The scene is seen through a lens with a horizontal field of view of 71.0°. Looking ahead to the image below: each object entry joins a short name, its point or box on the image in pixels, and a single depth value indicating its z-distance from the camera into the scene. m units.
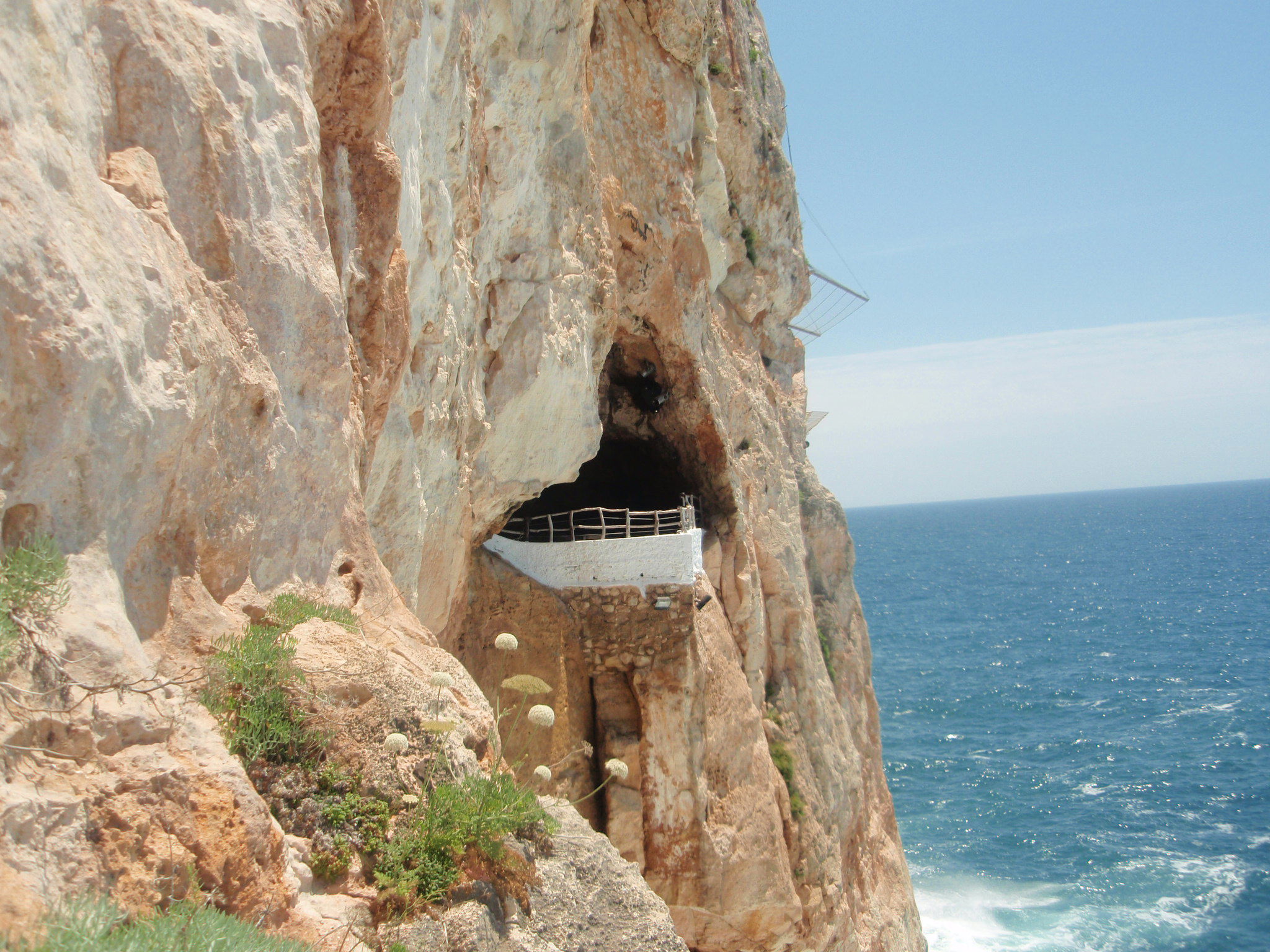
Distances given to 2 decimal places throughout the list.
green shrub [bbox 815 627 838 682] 23.36
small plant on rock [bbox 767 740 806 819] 17.64
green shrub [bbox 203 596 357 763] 5.08
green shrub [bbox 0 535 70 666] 3.87
